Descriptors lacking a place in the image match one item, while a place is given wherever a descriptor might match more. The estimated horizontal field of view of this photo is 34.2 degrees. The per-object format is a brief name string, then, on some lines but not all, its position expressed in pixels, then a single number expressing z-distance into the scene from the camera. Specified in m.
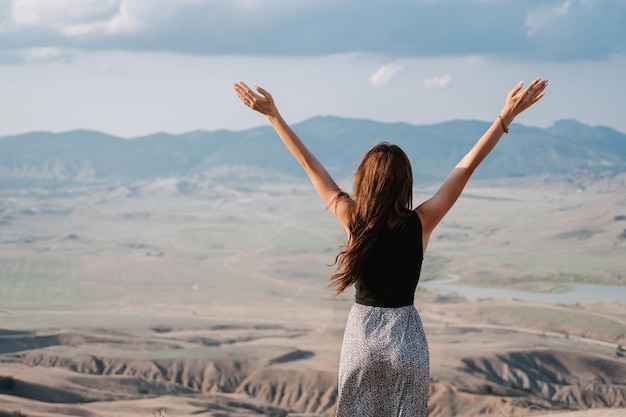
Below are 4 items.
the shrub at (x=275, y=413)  42.31
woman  4.64
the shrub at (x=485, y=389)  49.50
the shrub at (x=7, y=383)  43.50
